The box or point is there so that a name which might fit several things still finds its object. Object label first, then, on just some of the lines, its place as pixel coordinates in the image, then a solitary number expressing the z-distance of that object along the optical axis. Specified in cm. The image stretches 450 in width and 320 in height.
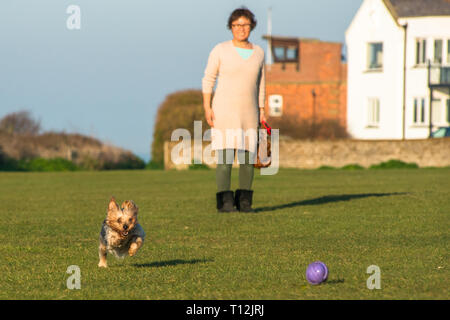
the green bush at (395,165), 2983
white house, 3975
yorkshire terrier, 592
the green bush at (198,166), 3218
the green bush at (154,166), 3675
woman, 1028
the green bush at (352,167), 3050
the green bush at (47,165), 3244
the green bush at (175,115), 4009
